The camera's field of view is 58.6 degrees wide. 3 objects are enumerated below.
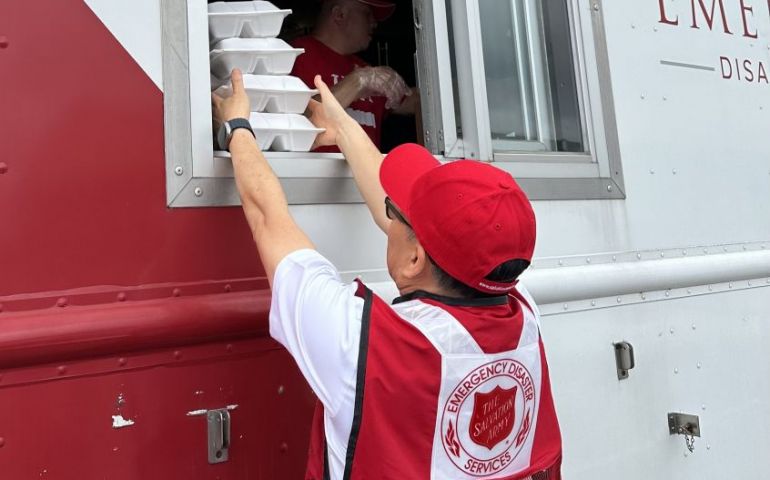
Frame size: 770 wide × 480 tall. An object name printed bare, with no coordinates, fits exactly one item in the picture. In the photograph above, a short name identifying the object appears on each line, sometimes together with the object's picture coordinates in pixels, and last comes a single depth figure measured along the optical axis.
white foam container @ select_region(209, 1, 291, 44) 1.60
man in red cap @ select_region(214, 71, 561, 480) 1.14
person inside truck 2.35
